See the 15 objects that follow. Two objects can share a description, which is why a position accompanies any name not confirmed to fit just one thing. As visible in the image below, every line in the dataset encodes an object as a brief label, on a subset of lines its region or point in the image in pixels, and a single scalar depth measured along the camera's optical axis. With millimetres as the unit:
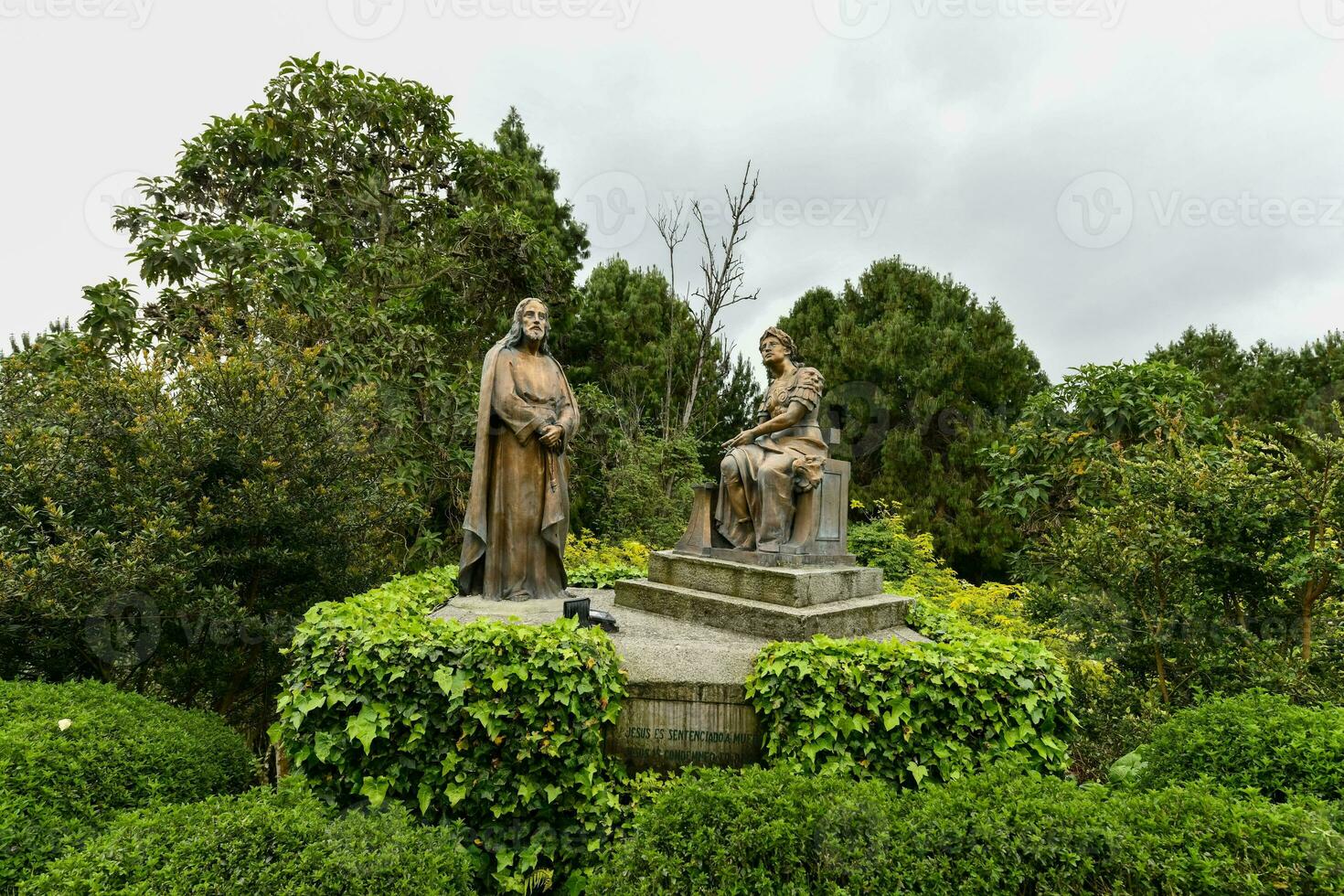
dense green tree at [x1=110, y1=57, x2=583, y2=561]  7250
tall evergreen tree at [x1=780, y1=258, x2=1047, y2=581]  15164
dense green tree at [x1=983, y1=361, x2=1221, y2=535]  6836
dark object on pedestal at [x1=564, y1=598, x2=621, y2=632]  4227
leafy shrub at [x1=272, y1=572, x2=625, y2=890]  3217
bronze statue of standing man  5184
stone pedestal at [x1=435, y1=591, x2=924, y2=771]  3574
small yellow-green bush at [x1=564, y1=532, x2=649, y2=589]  7309
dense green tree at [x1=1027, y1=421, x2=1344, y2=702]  4238
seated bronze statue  5355
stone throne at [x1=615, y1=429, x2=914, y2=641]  4727
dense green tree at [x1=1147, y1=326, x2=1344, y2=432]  15820
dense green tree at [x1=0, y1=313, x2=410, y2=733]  4723
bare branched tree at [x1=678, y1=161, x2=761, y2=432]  13891
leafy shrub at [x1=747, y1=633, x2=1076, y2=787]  3424
